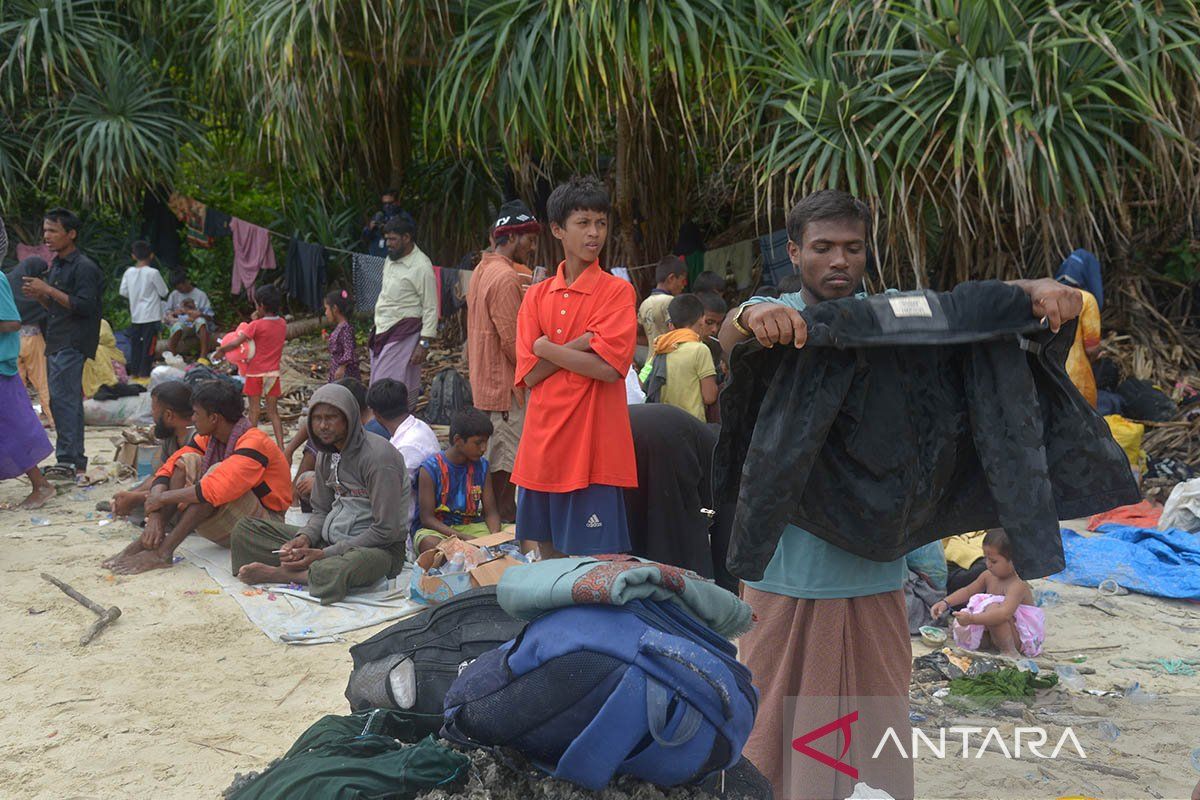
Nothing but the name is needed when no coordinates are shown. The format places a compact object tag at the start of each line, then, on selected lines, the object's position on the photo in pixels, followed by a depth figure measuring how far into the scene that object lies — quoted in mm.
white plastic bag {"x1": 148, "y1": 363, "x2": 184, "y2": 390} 8852
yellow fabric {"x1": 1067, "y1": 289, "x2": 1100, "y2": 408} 6609
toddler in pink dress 4359
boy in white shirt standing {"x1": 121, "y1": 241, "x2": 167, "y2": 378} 10836
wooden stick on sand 4559
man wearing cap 5504
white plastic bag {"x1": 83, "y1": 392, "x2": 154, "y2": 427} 9266
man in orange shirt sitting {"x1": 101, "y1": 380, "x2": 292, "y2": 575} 5449
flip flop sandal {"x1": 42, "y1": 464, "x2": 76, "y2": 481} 7367
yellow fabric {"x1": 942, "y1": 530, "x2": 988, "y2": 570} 5227
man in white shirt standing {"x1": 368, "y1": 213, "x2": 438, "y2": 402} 7551
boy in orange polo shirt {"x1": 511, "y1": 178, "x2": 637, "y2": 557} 4133
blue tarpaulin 5207
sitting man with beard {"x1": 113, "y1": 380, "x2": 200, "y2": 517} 5891
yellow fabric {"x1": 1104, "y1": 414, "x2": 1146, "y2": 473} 6812
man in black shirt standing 7152
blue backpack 1587
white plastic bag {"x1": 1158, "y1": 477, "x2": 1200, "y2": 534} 5953
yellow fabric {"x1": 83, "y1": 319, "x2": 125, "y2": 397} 9172
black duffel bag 2117
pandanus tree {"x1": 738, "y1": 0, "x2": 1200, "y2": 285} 6676
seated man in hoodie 4984
